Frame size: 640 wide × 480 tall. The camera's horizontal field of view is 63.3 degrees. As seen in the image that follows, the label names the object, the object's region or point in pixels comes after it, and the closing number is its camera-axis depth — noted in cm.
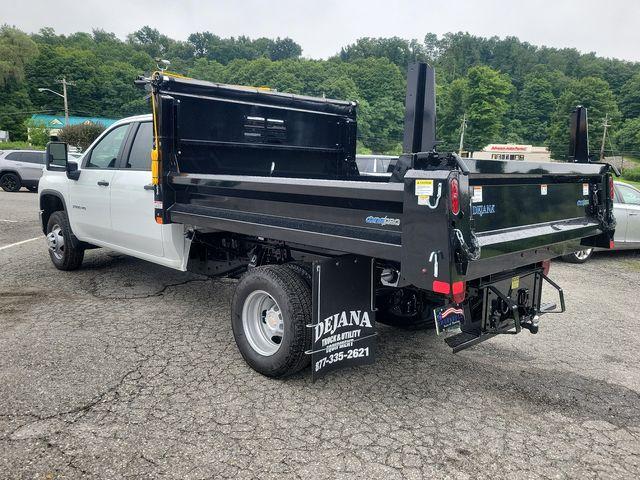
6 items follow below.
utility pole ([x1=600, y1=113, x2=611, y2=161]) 7322
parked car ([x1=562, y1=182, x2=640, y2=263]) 949
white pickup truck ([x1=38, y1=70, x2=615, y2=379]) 290
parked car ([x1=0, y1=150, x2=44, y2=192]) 1986
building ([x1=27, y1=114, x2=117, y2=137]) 5698
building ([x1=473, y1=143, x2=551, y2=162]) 6052
